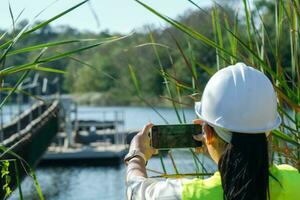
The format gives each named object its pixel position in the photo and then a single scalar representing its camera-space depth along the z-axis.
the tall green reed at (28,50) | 2.38
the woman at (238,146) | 2.01
